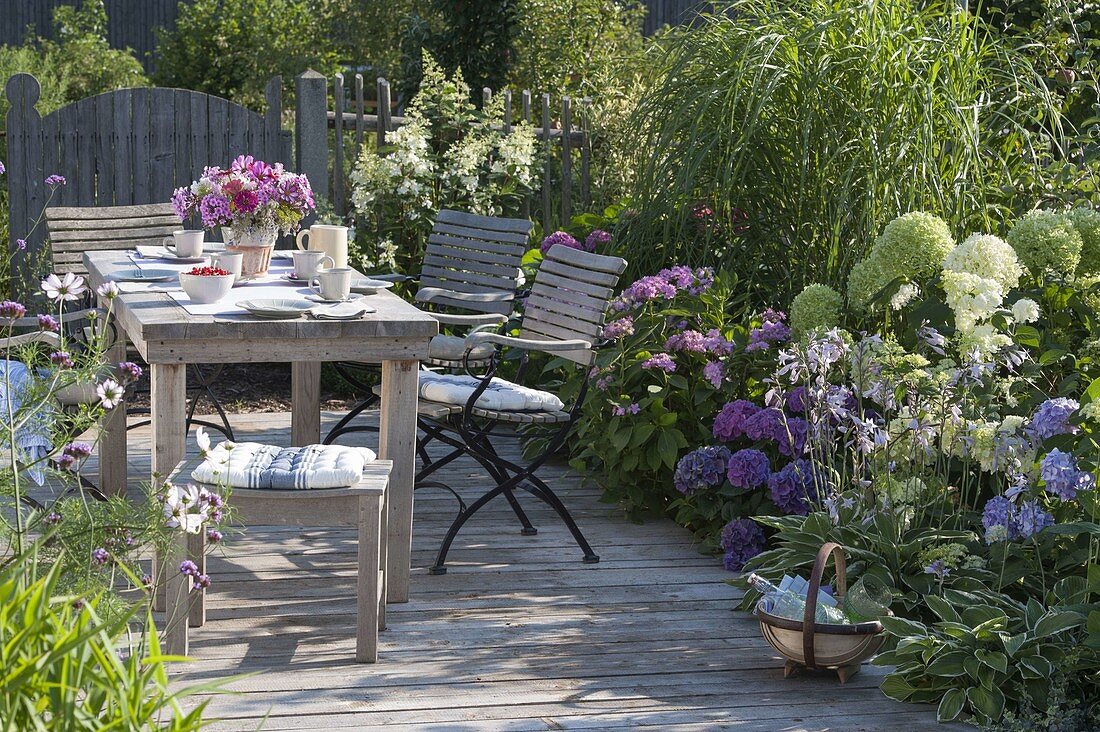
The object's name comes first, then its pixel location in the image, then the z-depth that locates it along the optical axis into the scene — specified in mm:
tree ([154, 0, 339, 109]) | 12781
